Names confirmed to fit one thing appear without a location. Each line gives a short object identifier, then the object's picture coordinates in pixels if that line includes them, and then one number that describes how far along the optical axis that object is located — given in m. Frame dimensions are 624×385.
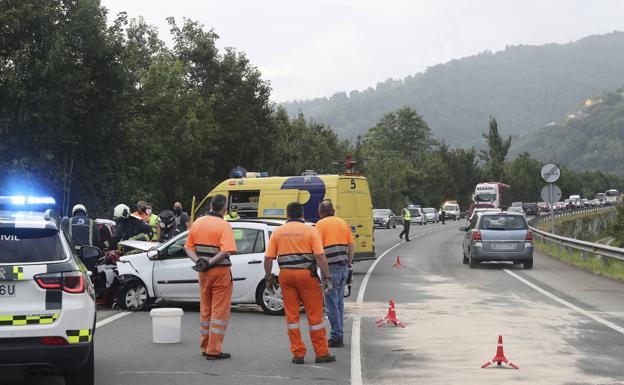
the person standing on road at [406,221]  42.62
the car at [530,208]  99.50
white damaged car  14.40
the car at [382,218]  65.81
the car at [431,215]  80.94
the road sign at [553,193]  32.66
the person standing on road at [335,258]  10.77
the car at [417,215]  75.31
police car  7.05
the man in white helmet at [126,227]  16.38
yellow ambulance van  22.38
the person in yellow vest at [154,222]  20.63
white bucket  11.11
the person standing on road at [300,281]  9.57
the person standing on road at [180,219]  23.00
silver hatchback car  25.25
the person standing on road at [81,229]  14.61
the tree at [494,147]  136.84
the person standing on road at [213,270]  9.79
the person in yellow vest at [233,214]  22.25
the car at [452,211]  91.44
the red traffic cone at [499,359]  9.26
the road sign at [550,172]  32.12
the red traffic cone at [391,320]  12.86
